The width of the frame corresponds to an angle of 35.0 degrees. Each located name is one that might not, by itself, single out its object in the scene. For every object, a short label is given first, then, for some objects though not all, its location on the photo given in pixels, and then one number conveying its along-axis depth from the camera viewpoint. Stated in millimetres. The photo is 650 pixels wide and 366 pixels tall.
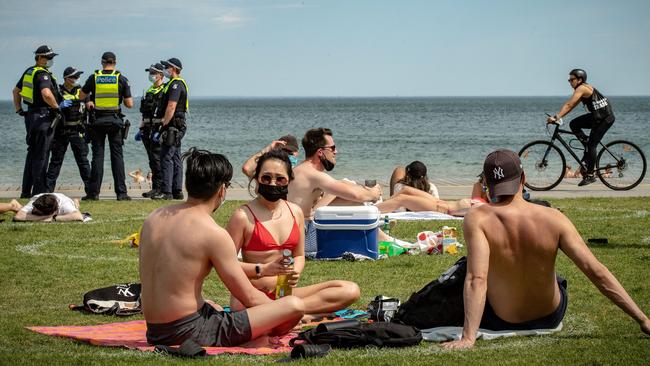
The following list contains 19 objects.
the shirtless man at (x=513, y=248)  6633
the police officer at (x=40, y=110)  17672
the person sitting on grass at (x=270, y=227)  7512
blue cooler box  11109
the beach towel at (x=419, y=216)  14391
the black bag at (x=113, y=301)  8547
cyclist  17844
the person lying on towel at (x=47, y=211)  14719
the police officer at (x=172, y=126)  17750
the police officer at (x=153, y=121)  18312
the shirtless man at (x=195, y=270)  6461
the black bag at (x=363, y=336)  6871
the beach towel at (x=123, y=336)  6770
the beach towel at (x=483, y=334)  7062
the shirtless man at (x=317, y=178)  10852
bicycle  18875
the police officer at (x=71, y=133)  17938
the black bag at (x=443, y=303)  7453
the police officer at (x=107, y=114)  17906
